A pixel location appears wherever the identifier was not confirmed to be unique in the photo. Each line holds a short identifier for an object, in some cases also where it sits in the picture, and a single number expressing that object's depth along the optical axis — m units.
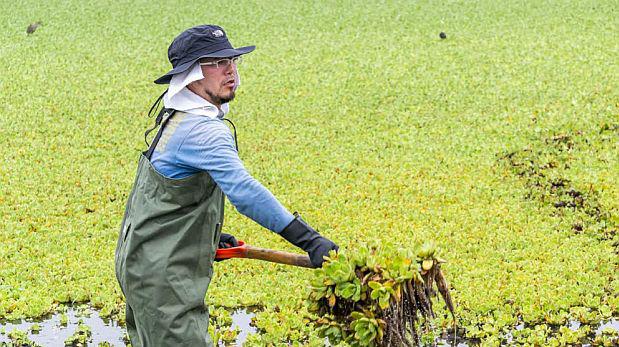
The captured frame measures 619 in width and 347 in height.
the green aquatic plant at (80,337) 15.52
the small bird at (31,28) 44.98
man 9.43
